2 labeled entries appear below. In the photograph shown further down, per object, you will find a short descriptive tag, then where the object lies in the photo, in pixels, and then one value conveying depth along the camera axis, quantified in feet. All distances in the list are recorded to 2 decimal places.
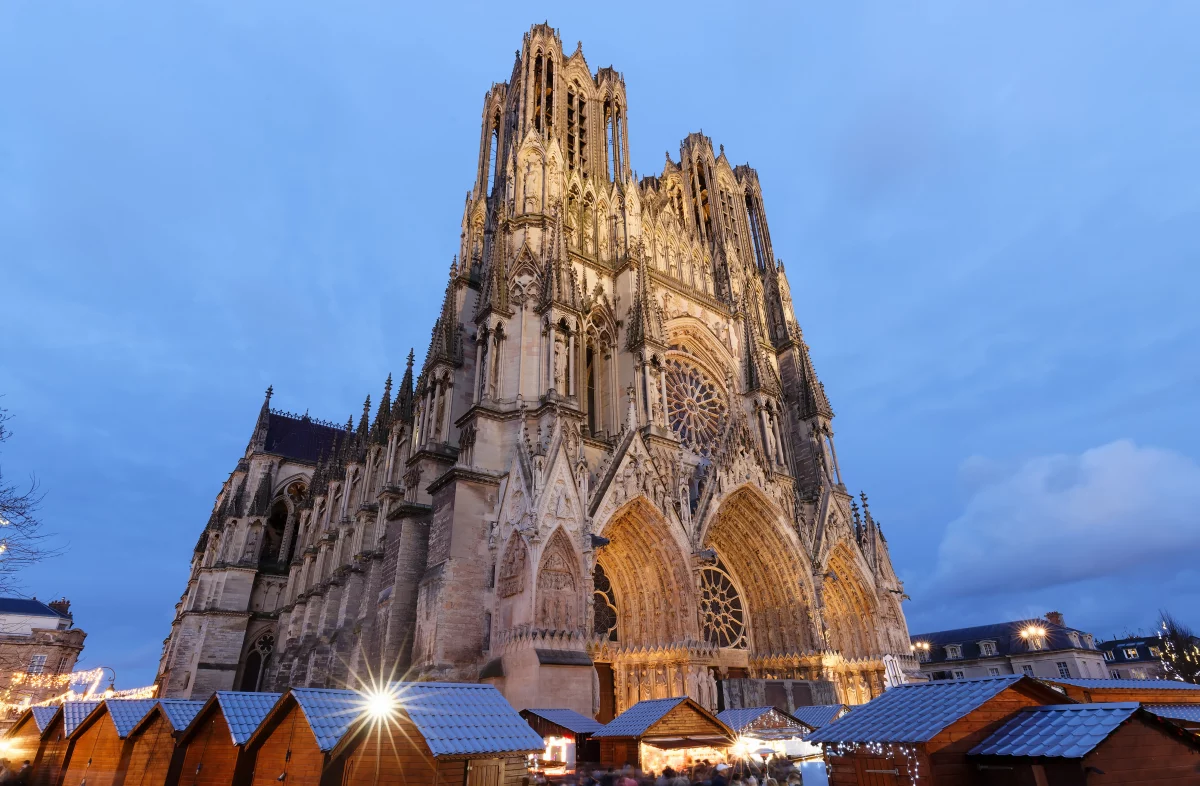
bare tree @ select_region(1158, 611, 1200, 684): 114.83
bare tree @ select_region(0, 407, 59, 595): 33.76
